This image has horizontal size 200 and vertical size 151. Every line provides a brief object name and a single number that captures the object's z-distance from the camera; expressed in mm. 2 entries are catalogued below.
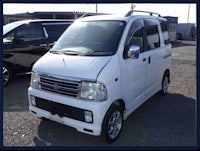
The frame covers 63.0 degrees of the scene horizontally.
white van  2167
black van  4193
